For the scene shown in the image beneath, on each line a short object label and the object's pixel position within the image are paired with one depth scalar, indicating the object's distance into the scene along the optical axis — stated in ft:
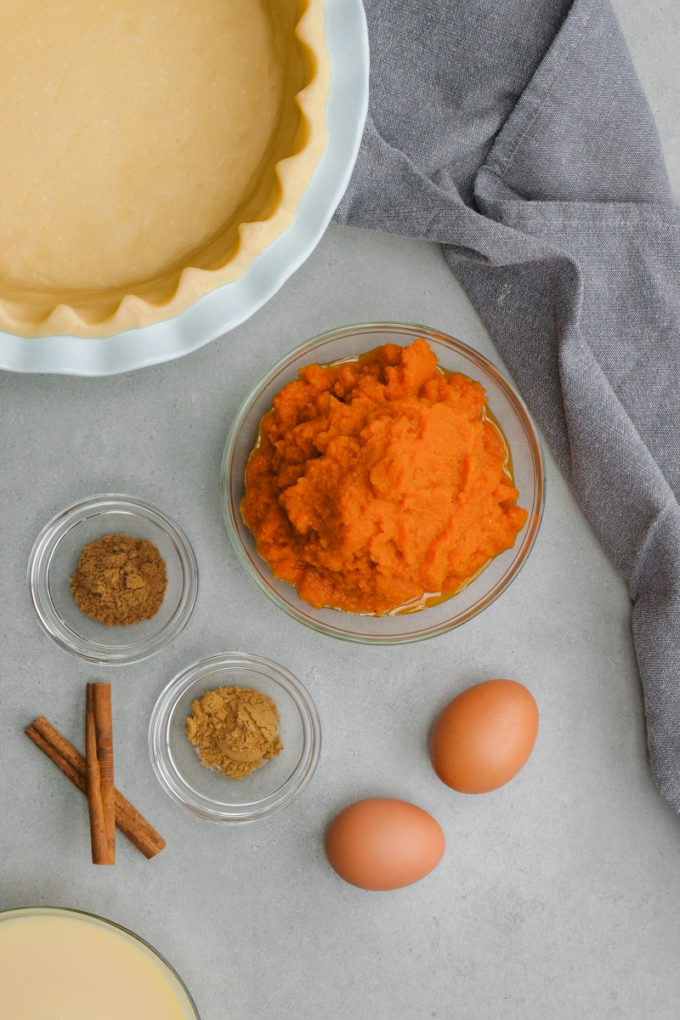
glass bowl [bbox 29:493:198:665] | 3.05
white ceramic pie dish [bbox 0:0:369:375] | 2.80
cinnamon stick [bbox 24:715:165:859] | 3.03
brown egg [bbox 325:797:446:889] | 2.98
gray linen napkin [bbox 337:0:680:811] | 2.99
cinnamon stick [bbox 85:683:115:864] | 3.00
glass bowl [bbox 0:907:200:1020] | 2.95
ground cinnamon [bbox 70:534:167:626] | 3.02
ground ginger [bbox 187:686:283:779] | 3.03
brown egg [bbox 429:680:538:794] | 2.98
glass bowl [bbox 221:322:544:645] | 3.00
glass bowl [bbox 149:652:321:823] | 3.05
